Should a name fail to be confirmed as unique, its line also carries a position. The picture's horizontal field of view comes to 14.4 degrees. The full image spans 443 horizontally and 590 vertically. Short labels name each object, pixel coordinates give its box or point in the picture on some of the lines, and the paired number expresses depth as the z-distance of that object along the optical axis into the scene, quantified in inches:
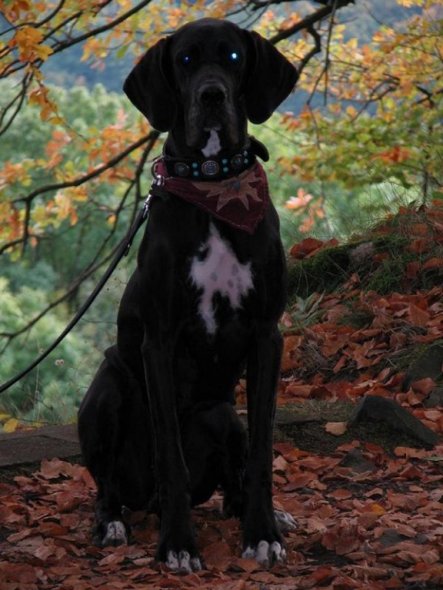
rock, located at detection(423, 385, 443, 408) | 427.6
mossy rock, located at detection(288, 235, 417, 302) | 542.3
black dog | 252.0
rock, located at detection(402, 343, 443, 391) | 448.0
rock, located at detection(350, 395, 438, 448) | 372.3
